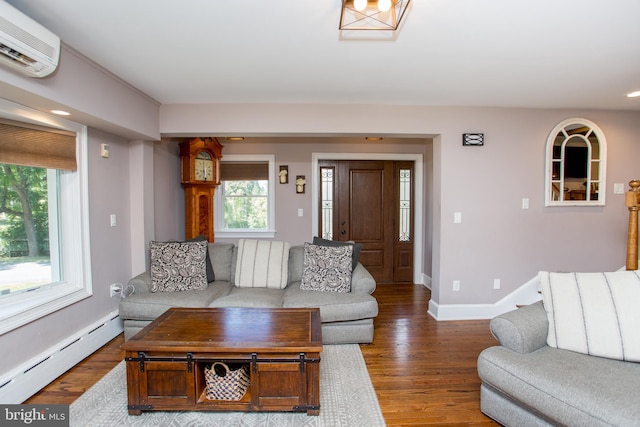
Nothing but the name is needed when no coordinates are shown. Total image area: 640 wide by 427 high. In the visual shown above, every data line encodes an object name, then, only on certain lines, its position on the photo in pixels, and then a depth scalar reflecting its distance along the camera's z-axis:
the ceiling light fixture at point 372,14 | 1.58
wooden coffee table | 1.84
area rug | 1.83
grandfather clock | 3.98
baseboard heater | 1.98
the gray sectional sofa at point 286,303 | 2.74
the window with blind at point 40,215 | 2.09
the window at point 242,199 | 4.69
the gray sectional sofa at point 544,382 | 1.40
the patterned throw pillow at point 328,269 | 3.04
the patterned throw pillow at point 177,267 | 3.01
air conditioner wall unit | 1.54
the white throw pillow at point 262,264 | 3.24
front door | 4.77
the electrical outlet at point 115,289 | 3.00
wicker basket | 1.88
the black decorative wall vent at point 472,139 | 3.41
